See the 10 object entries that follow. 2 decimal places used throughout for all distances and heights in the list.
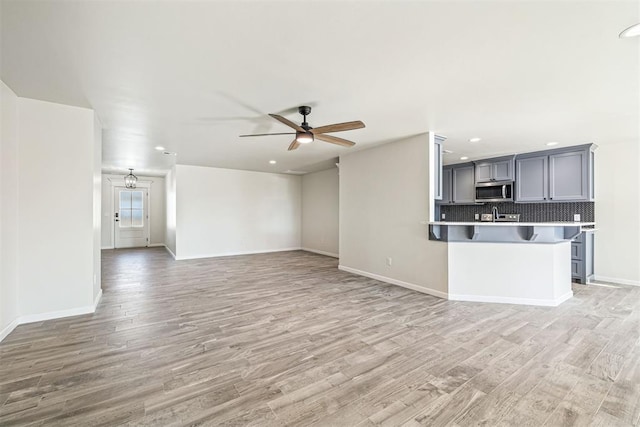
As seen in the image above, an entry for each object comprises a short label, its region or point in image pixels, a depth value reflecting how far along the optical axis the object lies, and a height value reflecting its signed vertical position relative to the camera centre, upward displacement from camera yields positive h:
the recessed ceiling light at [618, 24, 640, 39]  1.85 +1.24
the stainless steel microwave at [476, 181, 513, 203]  5.88 +0.46
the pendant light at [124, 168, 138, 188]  8.75 +1.08
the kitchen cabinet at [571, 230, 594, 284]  4.88 -0.81
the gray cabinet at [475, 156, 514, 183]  5.88 +0.96
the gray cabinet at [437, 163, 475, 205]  6.63 +0.69
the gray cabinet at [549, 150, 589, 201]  5.00 +0.68
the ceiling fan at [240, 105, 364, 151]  3.03 +0.97
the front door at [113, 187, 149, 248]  9.28 -0.14
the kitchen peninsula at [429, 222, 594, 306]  3.69 -0.67
